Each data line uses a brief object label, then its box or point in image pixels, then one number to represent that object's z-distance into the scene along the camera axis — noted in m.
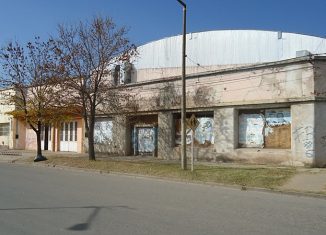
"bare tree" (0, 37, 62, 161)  26.01
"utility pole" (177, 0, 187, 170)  18.73
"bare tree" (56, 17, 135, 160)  24.16
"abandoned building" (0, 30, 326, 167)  19.92
